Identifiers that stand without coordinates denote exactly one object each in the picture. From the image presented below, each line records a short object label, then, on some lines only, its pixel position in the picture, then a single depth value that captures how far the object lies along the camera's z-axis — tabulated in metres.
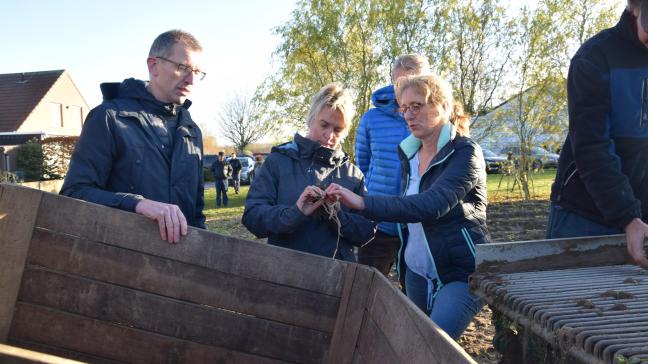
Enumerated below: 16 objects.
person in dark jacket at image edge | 2.17
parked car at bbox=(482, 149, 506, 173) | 27.20
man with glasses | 2.41
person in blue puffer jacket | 3.42
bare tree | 46.31
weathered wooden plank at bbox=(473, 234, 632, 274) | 2.28
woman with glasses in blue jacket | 2.46
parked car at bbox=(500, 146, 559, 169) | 15.30
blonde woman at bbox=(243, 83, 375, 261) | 2.80
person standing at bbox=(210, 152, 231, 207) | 18.14
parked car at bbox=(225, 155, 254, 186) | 30.28
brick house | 31.98
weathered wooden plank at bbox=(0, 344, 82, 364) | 1.50
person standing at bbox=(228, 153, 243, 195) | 23.00
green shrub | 23.66
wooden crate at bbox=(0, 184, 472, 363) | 2.25
